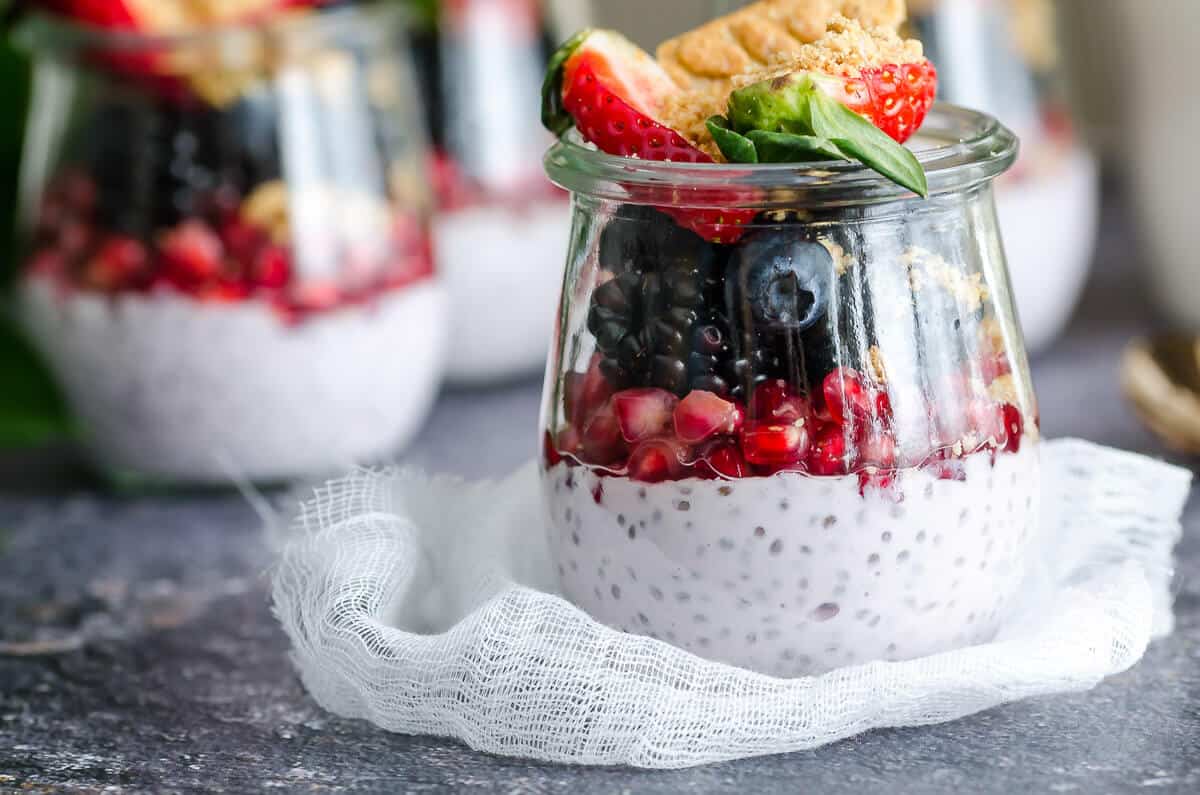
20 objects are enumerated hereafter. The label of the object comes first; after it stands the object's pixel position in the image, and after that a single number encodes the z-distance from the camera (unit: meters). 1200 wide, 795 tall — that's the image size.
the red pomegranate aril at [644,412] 0.63
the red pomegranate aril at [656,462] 0.63
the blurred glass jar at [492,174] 0.83
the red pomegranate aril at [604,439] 0.64
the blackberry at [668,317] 0.63
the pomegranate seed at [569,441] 0.64
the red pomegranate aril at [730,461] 0.63
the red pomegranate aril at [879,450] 0.63
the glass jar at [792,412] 0.63
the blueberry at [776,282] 0.63
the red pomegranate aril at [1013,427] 0.64
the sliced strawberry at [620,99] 0.63
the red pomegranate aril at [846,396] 0.63
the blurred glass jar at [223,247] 0.75
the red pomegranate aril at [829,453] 0.63
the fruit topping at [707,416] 0.63
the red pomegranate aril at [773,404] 0.63
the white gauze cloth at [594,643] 0.63
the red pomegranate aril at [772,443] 0.63
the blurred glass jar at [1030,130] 0.81
